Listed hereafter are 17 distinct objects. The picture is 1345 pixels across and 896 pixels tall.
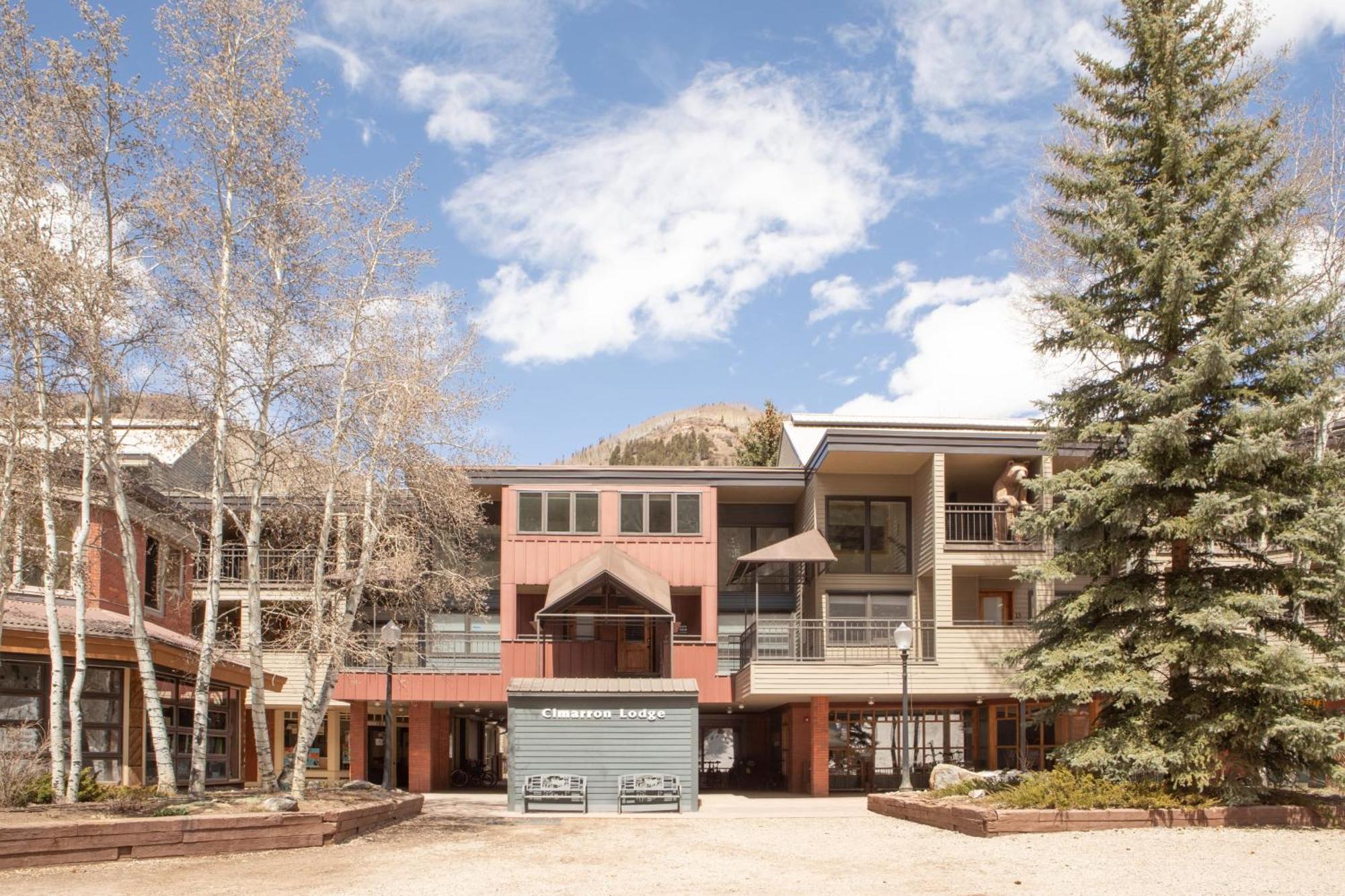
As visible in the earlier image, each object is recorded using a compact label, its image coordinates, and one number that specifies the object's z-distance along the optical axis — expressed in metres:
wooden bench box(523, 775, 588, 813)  22.94
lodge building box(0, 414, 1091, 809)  26.77
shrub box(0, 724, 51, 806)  14.87
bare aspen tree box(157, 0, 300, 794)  16.38
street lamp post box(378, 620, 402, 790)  20.55
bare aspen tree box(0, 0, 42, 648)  14.84
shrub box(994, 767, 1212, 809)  15.66
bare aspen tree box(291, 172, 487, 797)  17.73
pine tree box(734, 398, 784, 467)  51.50
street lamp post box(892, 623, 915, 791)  21.05
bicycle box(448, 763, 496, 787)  32.59
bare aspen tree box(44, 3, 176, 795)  15.27
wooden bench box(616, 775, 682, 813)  22.91
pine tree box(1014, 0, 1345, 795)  16.12
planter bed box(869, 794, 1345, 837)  15.30
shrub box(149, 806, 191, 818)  14.60
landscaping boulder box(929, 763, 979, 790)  21.11
